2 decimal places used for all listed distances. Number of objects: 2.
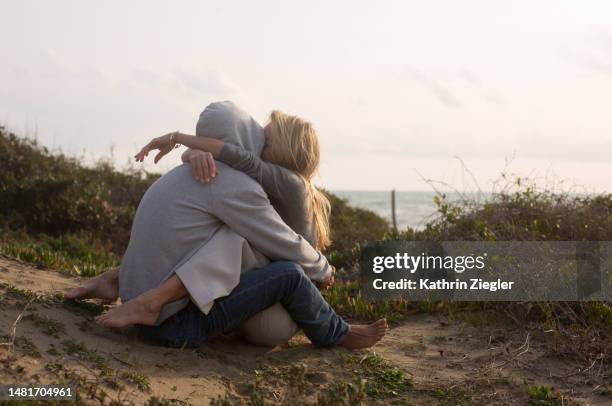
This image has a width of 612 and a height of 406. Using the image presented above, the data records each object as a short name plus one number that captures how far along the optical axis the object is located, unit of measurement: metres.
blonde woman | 4.97
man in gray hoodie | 4.81
